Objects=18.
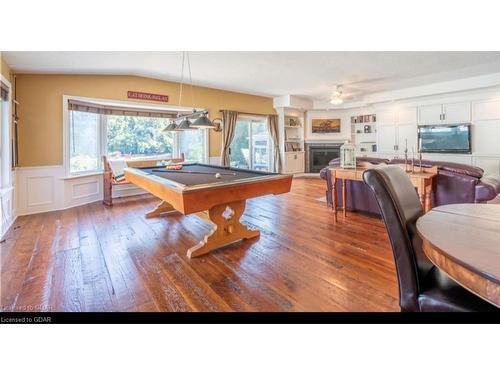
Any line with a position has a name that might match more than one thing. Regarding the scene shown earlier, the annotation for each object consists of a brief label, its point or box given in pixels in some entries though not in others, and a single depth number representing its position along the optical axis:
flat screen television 5.65
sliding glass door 6.89
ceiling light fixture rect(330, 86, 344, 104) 5.79
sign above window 4.89
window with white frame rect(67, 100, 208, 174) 4.54
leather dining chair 1.03
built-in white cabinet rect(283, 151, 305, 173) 7.71
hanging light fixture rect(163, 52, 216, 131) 3.13
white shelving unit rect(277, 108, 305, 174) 7.54
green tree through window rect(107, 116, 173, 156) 5.06
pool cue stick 3.36
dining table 0.73
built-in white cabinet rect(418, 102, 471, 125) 5.67
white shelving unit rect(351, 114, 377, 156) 7.50
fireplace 8.10
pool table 2.18
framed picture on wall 8.12
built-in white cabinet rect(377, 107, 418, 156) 6.50
